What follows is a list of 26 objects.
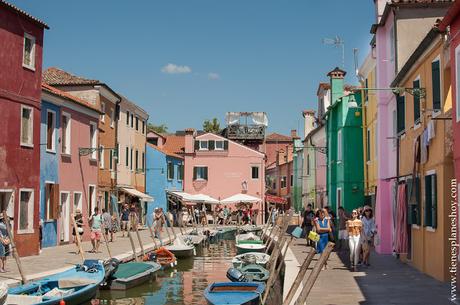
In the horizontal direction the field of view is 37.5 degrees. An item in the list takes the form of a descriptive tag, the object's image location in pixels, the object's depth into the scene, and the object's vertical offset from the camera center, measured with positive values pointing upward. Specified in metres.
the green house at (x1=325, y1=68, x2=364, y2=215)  31.91 +2.17
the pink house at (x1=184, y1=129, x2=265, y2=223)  62.50 +2.73
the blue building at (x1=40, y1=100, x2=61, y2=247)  26.78 +1.06
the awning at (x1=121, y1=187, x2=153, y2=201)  41.08 +0.28
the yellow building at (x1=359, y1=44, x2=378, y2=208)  27.36 +3.01
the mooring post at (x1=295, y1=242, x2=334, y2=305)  9.84 -1.20
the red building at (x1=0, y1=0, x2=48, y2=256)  22.14 +2.59
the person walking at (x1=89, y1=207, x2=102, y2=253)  25.47 -1.20
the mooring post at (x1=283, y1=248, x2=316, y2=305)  11.09 -1.35
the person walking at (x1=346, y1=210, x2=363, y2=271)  18.43 -1.05
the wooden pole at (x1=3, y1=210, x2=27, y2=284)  16.48 -1.19
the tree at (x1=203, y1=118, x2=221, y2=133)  91.96 +9.84
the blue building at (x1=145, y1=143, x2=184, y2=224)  51.62 +1.63
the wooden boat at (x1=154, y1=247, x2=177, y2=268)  25.64 -2.28
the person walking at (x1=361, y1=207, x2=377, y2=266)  19.19 -0.93
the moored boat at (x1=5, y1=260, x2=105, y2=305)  14.07 -2.08
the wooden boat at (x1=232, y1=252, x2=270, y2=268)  22.73 -2.10
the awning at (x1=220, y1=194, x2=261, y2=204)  52.73 -0.06
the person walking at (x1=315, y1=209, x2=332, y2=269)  19.06 -0.85
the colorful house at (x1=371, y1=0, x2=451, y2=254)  21.88 +4.57
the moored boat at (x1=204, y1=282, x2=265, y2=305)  14.26 -2.12
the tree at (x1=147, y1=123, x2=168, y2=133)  101.91 +10.59
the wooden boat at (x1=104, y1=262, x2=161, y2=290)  18.89 -2.27
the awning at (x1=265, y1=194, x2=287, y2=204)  63.66 -0.06
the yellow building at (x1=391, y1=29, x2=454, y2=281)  15.43 +1.10
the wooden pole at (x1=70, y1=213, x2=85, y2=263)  21.36 -1.29
